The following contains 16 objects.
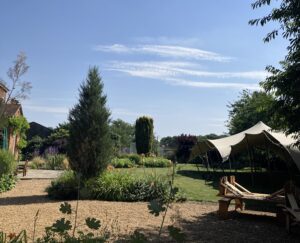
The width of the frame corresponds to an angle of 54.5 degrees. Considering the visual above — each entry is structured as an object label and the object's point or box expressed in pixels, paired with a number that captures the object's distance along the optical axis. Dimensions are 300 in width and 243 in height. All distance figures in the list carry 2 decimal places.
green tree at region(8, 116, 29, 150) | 18.49
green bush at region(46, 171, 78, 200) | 8.44
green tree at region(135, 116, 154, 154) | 24.67
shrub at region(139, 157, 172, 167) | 19.15
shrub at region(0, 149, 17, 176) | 9.89
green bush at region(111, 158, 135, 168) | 17.29
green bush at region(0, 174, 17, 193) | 9.52
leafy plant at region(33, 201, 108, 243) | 1.82
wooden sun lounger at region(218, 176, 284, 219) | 6.48
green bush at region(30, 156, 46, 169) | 17.31
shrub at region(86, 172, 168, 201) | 8.23
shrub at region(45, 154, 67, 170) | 16.57
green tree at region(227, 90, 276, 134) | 16.97
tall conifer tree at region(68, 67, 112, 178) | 8.88
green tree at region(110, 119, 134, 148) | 43.88
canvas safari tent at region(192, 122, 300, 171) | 10.18
